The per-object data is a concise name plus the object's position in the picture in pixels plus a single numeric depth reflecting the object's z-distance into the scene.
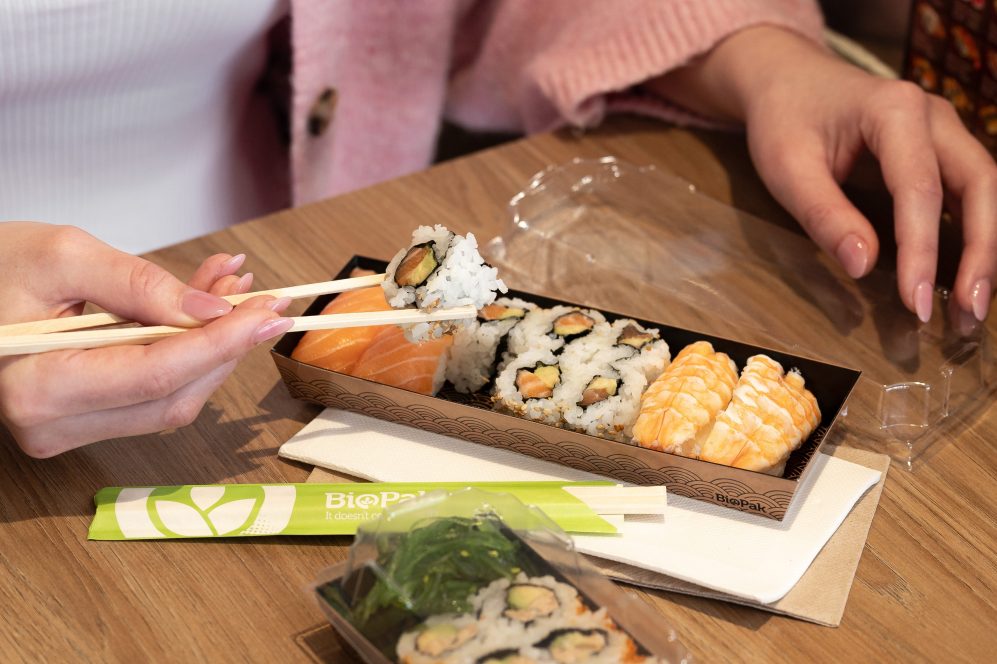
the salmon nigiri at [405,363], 0.91
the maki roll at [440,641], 0.79
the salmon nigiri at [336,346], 0.92
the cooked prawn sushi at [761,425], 0.87
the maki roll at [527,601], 0.80
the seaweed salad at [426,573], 0.80
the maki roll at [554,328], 0.92
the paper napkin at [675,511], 0.85
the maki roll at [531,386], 0.89
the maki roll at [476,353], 0.92
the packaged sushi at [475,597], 0.80
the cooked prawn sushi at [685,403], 0.87
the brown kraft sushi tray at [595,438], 0.86
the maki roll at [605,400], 0.89
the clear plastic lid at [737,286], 0.94
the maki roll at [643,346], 0.91
